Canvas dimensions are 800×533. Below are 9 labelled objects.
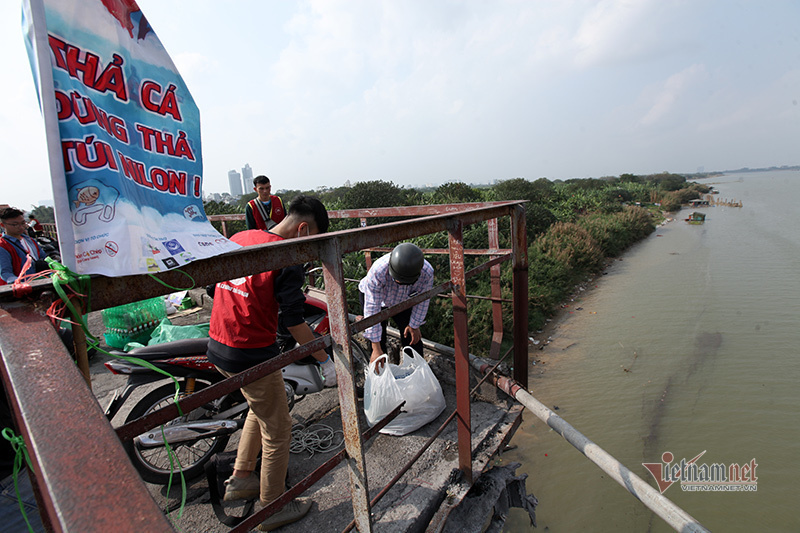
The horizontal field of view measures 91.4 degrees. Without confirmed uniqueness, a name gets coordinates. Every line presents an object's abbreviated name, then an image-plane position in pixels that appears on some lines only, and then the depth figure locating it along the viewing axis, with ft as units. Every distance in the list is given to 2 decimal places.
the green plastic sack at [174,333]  9.96
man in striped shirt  9.11
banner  2.75
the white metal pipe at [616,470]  4.81
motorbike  7.06
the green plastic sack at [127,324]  11.41
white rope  8.07
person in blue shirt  10.56
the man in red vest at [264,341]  5.69
